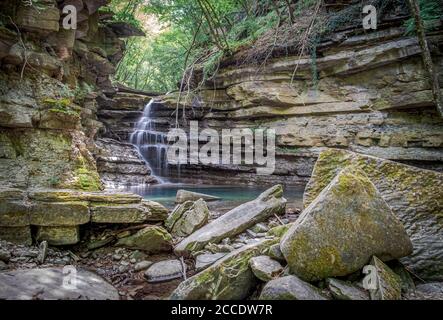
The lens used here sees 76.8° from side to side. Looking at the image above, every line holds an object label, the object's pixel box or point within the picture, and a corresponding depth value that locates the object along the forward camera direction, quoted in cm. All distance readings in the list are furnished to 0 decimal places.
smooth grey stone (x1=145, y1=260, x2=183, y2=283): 315
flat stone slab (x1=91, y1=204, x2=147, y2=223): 381
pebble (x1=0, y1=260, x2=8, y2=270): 302
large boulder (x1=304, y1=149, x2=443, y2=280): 268
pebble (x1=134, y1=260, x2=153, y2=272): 338
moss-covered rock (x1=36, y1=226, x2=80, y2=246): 361
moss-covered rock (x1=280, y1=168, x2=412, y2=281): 233
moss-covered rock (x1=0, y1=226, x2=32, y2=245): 352
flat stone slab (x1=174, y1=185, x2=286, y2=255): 372
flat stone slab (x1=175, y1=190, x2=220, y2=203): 608
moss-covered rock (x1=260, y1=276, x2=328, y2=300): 214
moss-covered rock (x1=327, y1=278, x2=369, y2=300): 212
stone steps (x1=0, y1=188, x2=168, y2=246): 357
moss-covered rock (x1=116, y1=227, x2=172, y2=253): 377
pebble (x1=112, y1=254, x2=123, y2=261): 358
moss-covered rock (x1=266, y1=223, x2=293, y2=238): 345
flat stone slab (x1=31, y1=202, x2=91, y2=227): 363
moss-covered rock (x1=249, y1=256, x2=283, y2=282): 250
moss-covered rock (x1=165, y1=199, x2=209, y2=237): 427
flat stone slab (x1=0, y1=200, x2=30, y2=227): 354
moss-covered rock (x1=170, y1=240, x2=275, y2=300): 245
